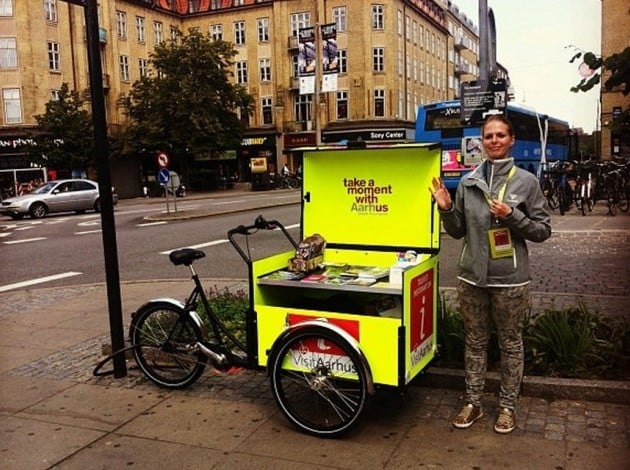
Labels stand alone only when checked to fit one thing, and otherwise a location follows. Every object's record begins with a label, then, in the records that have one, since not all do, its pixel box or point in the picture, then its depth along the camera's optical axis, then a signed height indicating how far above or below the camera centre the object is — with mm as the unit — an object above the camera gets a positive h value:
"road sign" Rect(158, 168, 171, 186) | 21784 -506
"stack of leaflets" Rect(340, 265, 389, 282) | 4188 -807
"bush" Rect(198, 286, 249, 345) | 5588 -1487
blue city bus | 19781 +670
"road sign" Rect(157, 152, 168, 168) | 23344 +19
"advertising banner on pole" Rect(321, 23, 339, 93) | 29053 +4376
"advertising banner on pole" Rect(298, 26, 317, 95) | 29797 +4734
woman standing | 3590 -505
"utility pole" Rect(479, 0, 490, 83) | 8898 +1661
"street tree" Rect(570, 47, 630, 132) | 3520 +411
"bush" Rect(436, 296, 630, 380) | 4371 -1412
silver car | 25281 -1418
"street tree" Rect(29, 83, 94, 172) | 35750 +1656
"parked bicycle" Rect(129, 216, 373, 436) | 3736 -1332
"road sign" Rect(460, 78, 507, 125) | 10766 +898
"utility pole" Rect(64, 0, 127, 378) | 4699 -129
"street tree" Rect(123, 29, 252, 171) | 41250 +4022
